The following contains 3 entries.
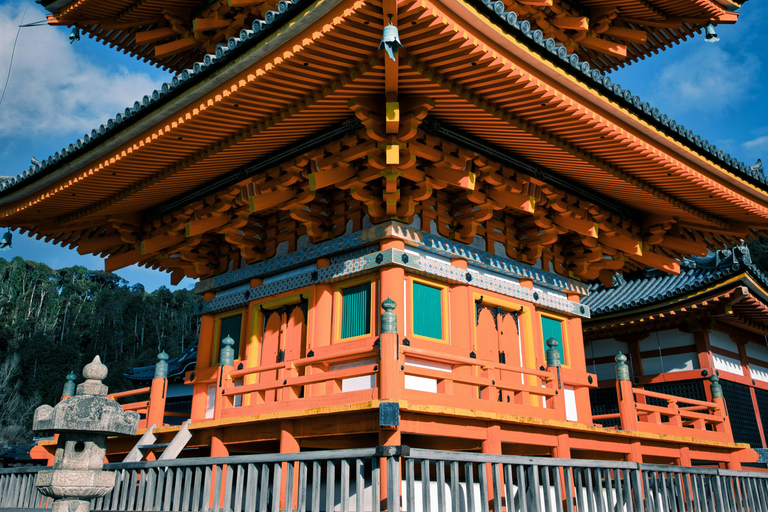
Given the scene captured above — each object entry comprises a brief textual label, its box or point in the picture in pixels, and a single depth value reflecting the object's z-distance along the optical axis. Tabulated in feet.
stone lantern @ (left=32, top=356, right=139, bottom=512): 18.51
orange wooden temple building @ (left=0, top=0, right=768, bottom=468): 23.71
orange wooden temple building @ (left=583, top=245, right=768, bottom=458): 44.29
